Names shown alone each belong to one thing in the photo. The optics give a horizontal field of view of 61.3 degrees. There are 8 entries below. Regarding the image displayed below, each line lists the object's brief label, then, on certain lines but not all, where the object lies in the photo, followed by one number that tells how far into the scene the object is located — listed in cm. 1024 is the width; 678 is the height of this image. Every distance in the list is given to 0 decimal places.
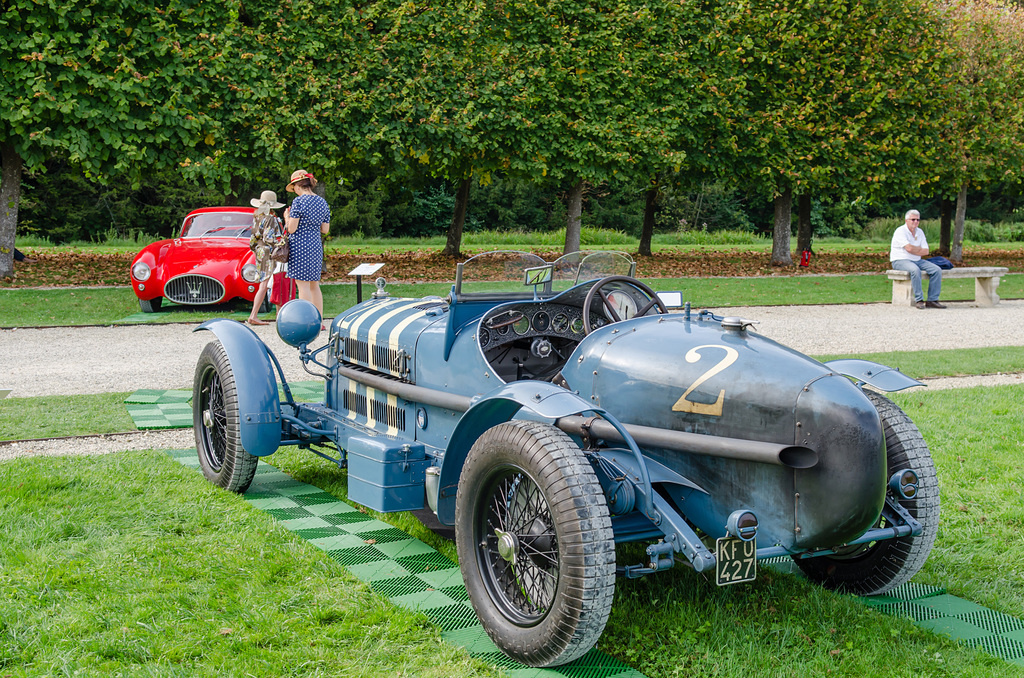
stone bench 1488
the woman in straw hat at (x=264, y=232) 1112
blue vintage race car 284
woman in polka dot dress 1036
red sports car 1233
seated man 1469
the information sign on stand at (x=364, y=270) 689
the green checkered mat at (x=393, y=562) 306
